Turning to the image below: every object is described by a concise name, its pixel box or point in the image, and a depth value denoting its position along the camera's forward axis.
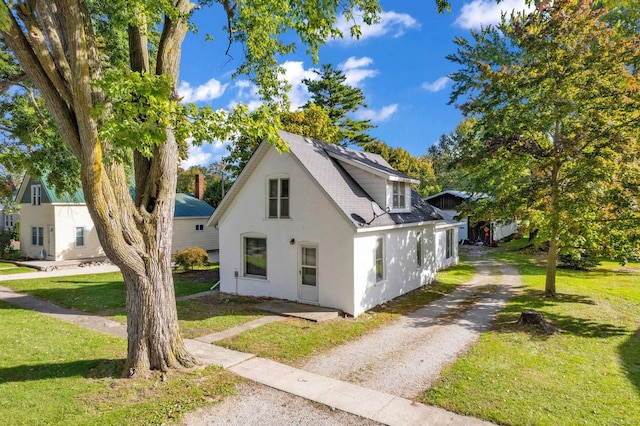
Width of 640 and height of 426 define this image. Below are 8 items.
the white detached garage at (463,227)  36.41
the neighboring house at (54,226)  25.55
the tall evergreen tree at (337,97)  35.28
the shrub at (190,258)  22.44
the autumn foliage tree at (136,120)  5.67
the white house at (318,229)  12.56
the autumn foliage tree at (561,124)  12.82
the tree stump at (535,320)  10.74
